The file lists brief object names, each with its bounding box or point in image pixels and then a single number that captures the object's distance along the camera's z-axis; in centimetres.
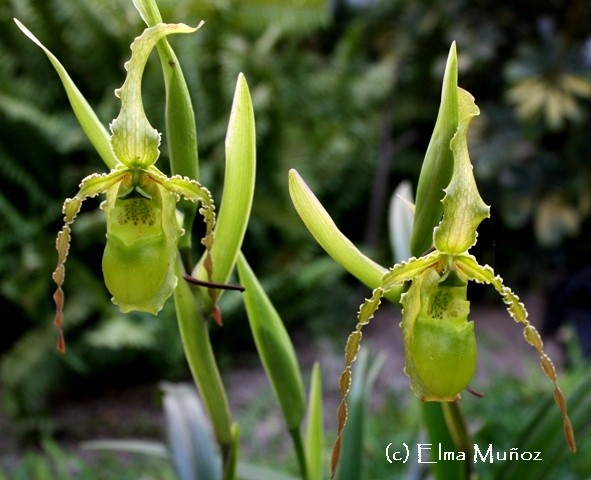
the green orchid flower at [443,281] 49
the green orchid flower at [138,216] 51
